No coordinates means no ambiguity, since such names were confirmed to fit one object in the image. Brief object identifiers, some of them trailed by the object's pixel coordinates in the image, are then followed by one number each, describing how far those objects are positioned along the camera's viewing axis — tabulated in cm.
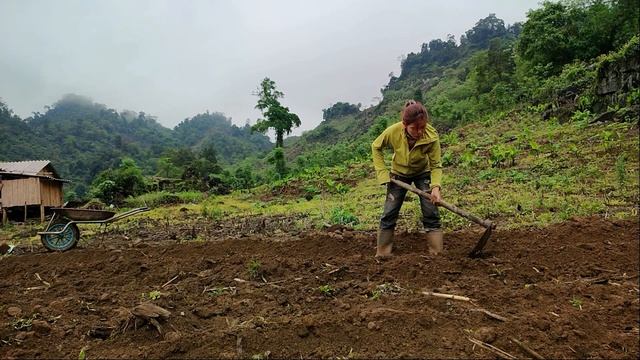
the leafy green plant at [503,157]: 1282
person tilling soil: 484
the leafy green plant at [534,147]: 1342
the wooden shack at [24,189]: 1898
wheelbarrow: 789
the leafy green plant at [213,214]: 1170
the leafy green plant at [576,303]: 339
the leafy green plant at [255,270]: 472
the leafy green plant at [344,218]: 815
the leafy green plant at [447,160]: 1549
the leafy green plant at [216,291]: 425
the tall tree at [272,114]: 3312
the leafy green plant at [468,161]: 1407
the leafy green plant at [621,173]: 817
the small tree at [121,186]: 2547
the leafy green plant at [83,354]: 312
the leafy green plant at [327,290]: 404
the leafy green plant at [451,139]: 2020
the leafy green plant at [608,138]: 1164
